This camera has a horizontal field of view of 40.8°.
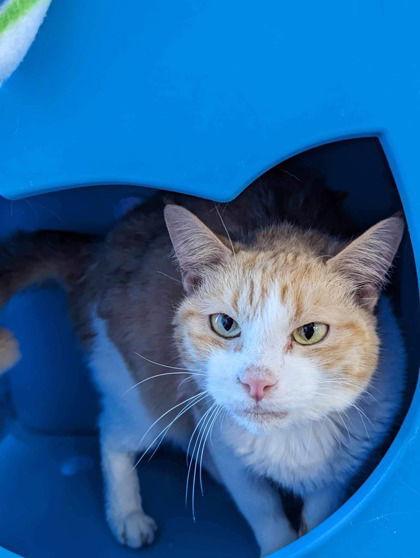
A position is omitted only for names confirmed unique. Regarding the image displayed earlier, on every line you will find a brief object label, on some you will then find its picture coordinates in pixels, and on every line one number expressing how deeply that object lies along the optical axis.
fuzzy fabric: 0.21
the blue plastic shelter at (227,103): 0.23
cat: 0.25
